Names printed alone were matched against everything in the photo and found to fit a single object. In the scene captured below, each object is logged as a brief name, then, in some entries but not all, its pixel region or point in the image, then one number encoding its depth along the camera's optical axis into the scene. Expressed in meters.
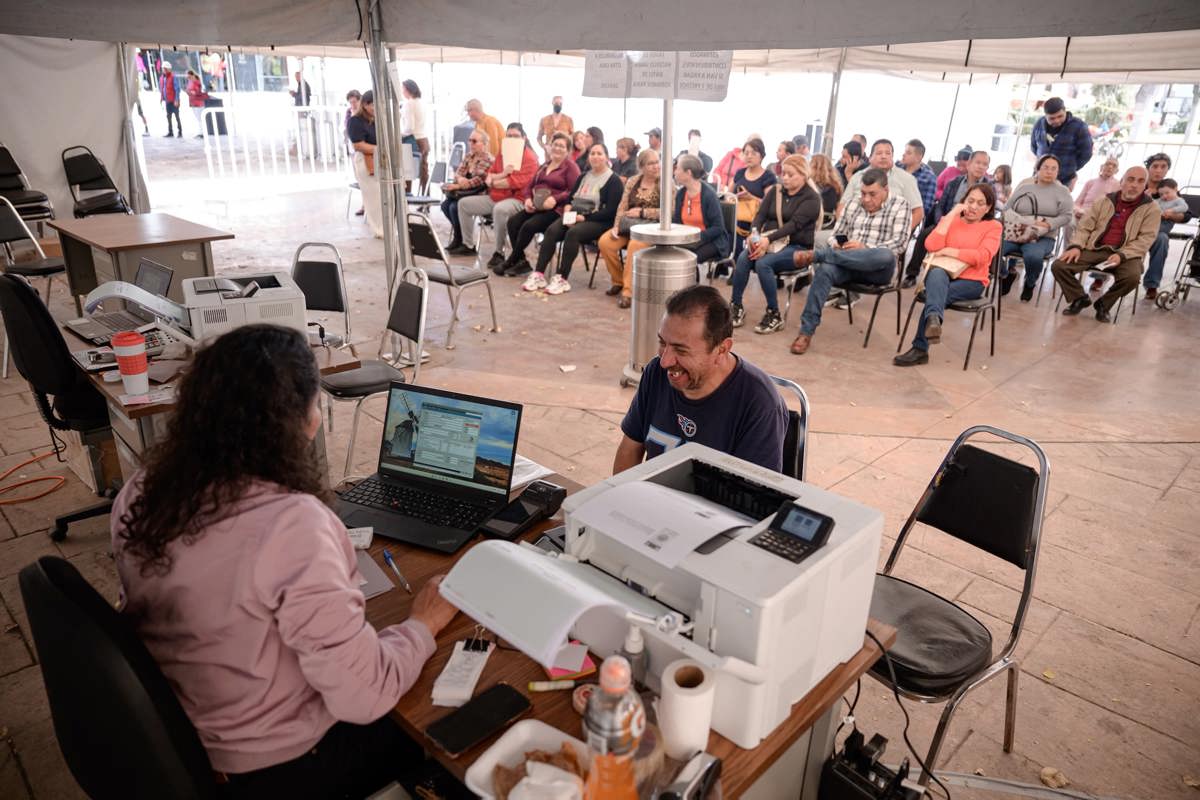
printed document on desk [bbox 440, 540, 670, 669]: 1.28
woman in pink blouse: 1.29
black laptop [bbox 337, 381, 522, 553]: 2.00
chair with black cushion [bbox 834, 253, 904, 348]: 5.79
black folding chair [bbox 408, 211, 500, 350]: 5.54
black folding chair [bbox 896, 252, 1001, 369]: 5.54
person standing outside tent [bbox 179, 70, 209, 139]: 15.18
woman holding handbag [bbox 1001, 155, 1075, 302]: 7.01
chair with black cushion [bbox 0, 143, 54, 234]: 7.64
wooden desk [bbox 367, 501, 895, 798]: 1.30
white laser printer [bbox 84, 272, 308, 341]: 3.00
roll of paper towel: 1.22
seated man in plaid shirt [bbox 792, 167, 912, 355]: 5.77
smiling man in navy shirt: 2.19
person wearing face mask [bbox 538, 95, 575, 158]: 9.61
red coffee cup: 2.82
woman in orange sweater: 5.58
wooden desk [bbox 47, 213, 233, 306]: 4.94
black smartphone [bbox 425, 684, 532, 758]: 1.32
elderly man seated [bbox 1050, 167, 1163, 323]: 6.48
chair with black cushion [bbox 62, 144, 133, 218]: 7.96
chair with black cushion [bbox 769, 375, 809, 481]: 2.47
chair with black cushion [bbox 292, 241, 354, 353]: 4.53
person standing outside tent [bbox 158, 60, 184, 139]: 17.23
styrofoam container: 1.21
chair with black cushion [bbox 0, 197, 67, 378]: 5.41
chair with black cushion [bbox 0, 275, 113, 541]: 3.13
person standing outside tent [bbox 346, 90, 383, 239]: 8.75
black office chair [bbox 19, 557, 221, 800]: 1.24
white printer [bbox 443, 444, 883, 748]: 1.27
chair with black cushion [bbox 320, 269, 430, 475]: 3.69
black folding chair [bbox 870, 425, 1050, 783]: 2.02
